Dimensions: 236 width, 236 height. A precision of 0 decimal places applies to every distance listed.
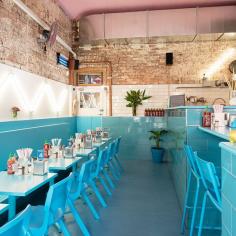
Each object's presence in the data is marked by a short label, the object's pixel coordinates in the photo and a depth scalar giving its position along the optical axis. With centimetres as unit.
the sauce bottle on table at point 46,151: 407
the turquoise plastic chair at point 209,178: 217
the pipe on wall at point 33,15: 532
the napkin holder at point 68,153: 430
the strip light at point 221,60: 865
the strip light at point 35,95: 525
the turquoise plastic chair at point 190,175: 294
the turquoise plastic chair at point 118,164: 652
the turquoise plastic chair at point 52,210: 220
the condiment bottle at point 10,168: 309
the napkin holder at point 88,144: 547
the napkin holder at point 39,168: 304
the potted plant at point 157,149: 795
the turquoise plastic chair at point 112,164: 555
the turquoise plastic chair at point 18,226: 138
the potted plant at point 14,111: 533
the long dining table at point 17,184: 241
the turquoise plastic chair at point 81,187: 311
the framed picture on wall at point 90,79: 920
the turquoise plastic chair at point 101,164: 445
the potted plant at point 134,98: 859
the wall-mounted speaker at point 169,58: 882
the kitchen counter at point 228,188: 146
